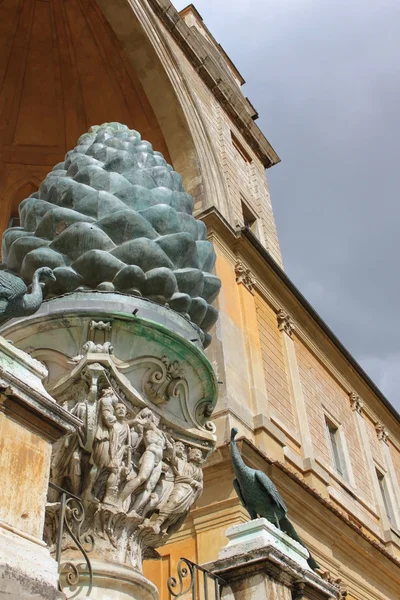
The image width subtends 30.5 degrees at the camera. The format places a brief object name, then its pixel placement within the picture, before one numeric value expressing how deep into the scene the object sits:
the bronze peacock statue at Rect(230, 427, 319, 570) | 4.46
